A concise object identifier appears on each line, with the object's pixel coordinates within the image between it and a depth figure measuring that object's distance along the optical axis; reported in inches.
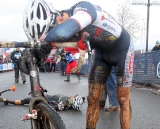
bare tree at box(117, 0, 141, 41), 1169.4
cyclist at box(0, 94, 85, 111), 223.0
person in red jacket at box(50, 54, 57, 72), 964.6
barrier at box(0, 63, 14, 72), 1070.5
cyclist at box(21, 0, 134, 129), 98.3
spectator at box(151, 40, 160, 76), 397.5
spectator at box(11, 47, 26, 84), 496.1
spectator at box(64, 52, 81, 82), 404.7
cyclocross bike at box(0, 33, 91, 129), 99.0
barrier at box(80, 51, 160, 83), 394.6
